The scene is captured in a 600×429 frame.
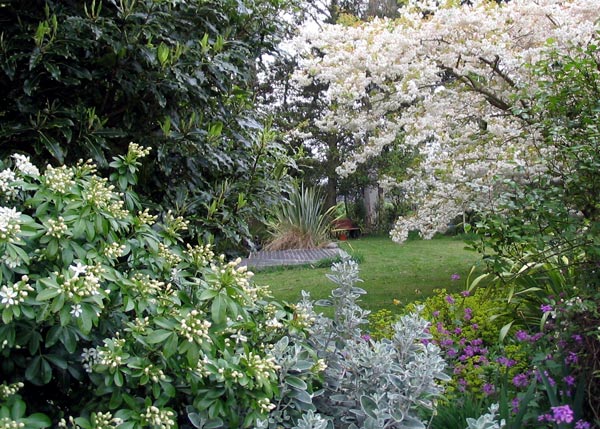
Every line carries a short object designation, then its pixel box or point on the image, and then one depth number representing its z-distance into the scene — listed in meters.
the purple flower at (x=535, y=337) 2.39
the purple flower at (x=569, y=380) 2.05
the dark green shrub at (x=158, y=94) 2.24
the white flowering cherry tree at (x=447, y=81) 4.67
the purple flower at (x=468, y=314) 3.95
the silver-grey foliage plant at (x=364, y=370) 1.84
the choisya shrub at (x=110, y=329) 1.39
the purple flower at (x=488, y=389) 2.80
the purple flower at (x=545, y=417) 1.96
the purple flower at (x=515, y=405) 2.24
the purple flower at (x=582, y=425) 1.88
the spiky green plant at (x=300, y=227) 12.40
